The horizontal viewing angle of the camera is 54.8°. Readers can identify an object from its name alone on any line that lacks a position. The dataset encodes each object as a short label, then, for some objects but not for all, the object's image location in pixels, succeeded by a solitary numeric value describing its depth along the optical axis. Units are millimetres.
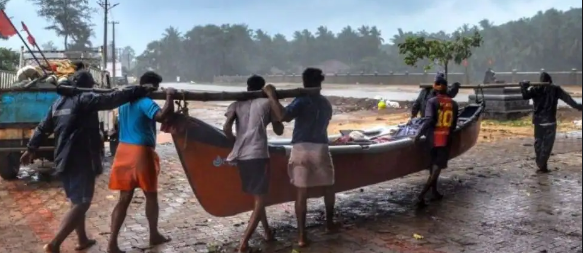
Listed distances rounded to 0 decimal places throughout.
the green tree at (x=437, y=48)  15094
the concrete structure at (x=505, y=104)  15297
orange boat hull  4840
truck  7957
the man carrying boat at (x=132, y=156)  4611
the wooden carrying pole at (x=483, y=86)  7350
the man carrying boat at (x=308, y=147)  4938
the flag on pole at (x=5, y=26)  6809
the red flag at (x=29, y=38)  7777
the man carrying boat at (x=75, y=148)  4586
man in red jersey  6234
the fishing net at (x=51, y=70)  8859
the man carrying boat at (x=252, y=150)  4695
